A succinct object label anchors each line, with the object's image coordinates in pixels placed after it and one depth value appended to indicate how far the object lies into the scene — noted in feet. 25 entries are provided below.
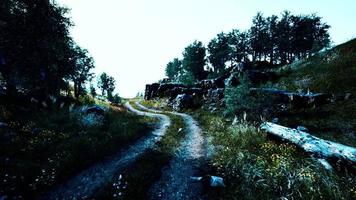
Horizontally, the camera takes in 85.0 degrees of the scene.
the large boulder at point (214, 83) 144.36
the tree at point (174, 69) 310.24
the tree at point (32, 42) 62.59
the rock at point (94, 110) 53.49
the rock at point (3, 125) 34.20
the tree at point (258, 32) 214.69
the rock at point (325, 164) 23.05
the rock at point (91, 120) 43.76
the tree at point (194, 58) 219.45
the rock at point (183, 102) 107.10
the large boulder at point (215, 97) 93.06
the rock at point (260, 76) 103.30
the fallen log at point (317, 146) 24.63
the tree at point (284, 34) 206.80
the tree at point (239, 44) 229.06
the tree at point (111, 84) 308.46
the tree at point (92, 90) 271.33
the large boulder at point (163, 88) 179.11
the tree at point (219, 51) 236.84
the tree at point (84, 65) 157.00
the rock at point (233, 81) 97.55
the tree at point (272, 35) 211.20
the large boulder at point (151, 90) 199.58
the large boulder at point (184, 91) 121.60
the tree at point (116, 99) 204.74
